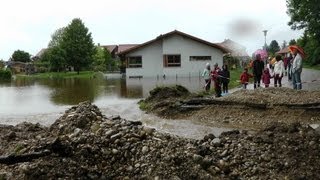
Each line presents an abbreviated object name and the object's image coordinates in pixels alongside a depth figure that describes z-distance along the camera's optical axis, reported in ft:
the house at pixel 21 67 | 163.65
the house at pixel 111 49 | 196.51
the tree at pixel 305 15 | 103.83
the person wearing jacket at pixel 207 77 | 43.72
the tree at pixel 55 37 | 201.35
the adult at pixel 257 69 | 39.92
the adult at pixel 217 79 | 38.48
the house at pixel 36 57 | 225.20
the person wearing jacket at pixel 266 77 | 41.48
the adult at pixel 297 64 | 36.64
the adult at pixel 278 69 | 40.67
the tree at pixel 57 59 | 142.31
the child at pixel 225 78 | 41.51
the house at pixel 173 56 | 94.02
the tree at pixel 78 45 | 141.06
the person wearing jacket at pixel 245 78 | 43.54
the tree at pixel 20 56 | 210.41
